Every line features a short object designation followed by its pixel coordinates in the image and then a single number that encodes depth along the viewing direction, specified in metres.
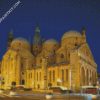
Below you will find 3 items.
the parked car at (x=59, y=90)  47.78
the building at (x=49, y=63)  56.94
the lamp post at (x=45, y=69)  62.86
